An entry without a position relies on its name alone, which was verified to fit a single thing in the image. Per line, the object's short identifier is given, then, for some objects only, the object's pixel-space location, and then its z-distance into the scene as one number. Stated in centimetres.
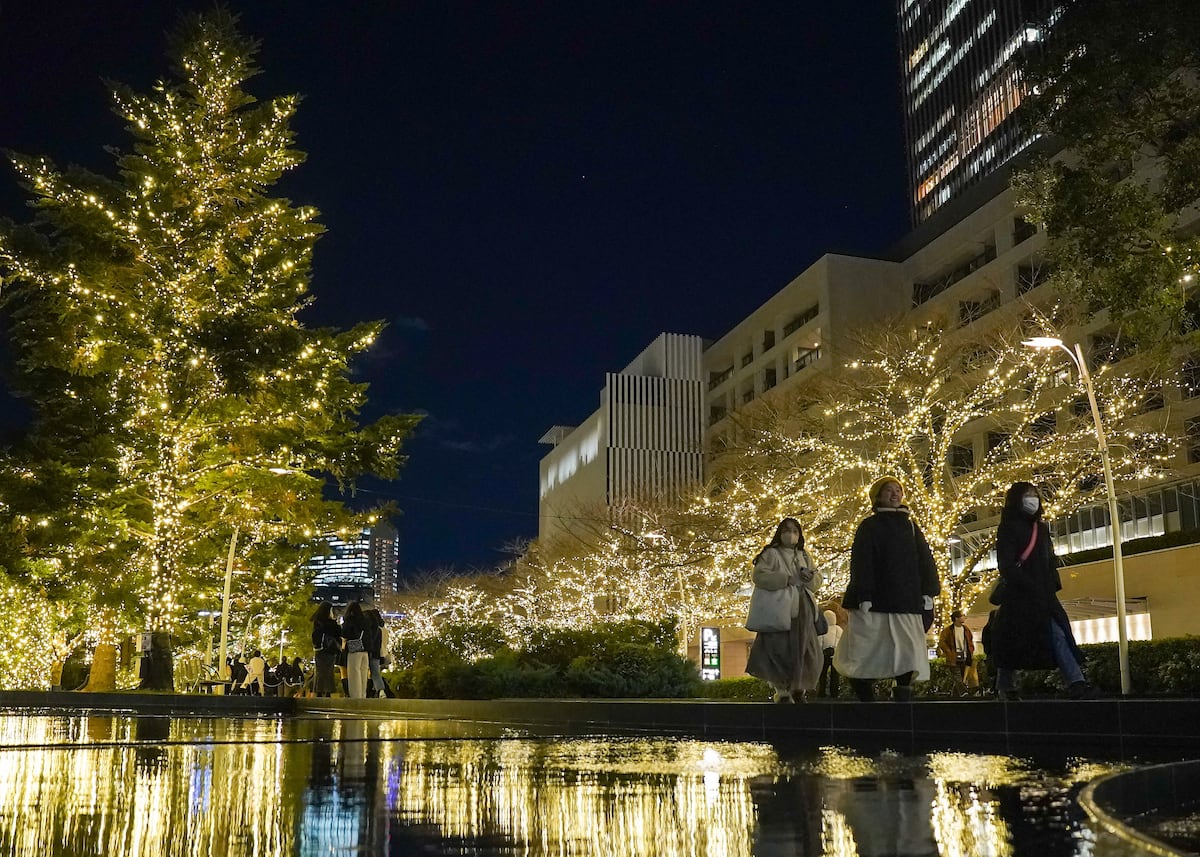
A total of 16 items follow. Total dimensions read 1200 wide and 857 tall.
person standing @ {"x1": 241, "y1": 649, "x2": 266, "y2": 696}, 2586
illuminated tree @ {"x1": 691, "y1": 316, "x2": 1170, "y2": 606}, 2323
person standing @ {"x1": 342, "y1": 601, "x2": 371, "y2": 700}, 1712
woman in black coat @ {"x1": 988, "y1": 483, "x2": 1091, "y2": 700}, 812
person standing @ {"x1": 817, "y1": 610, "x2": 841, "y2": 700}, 1477
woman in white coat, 982
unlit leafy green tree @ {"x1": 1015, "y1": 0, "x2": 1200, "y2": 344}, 1233
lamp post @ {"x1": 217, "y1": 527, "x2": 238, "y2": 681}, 2505
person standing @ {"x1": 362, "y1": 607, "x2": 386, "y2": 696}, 1709
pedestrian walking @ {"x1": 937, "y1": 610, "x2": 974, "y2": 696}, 1966
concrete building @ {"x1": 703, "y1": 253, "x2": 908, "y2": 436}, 5412
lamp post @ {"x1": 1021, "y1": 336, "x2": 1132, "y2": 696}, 1711
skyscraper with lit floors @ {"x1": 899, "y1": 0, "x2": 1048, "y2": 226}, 9950
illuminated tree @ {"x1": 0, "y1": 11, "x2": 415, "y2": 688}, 2272
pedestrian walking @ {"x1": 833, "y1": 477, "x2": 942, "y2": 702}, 838
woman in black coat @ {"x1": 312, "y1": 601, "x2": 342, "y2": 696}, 1853
